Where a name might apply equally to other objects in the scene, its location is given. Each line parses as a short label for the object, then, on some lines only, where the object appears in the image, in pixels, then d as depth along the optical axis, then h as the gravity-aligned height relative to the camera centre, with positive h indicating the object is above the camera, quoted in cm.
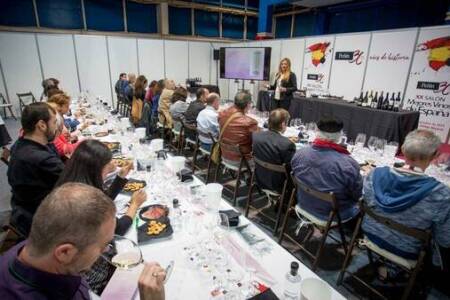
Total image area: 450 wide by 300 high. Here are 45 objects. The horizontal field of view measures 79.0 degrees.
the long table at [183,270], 123 -97
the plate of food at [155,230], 159 -94
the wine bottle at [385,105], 482 -51
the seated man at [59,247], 85 -56
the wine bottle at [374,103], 501 -50
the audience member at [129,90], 753 -59
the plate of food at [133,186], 218 -93
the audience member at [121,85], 812 -51
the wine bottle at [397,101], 524 -50
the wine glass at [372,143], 326 -79
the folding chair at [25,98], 852 -103
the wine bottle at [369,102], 513 -50
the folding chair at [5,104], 826 -117
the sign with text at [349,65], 640 +21
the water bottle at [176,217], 173 -94
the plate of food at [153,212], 179 -93
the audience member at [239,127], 363 -73
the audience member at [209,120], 430 -77
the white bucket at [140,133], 345 -79
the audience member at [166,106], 587 -78
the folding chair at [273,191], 277 -129
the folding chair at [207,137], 407 -101
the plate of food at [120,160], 262 -89
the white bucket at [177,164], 241 -80
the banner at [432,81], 501 -8
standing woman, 632 -26
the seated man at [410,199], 183 -84
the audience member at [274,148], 300 -81
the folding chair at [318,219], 226 -128
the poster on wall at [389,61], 559 +30
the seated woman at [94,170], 171 -64
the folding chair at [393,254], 178 -123
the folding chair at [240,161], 342 -111
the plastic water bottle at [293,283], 122 -95
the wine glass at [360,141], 341 -81
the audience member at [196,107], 491 -65
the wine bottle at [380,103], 491 -50
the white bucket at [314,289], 117 -91
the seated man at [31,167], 200 -72
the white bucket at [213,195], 182 -81
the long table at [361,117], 465 -78
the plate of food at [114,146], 313 -89
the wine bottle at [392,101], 478 -50
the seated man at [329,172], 234 -83
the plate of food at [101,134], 384 -91
